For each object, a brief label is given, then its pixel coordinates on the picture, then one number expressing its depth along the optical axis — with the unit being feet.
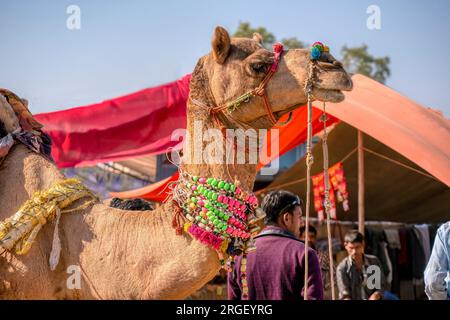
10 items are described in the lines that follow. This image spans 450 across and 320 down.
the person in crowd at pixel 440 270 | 14.05
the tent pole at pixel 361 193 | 25.23
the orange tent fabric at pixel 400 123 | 19.11
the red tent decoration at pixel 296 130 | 24.62
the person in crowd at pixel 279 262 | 13.89
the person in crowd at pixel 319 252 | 22.78
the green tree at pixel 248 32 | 111.04
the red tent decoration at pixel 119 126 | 24.57
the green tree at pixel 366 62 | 116.06
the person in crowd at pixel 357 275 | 23.63
